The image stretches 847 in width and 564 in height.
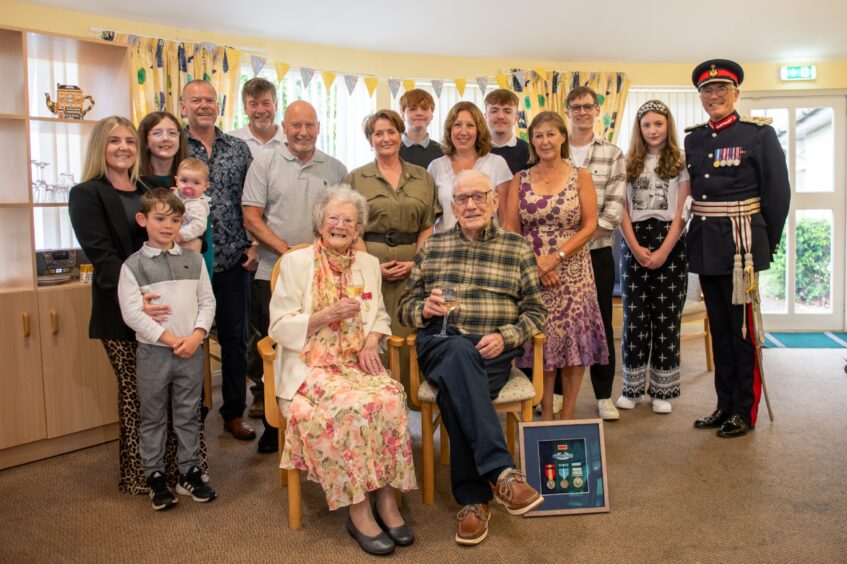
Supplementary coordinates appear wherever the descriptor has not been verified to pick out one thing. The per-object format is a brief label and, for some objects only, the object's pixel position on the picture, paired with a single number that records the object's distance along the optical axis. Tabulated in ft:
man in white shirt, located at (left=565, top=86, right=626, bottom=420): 11.83
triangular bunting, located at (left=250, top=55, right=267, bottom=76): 18.08
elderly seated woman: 8.06
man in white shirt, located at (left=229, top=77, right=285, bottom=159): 12.60
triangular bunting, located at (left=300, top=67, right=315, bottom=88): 18.92
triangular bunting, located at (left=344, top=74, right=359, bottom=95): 19.58
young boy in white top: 8.94
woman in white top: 11.19
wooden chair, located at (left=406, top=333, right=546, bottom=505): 9.12
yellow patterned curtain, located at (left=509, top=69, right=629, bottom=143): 21.02
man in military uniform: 11.29
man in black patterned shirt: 11.23
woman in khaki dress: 10.57
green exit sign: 21.29
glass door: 21.72
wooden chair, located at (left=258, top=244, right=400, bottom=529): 8.45
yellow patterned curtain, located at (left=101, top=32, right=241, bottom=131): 16.53
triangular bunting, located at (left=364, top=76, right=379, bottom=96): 19.80
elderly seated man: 8.33
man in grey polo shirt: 10.91
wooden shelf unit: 10.75
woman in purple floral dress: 10.80
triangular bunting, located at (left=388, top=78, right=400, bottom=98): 20.09
